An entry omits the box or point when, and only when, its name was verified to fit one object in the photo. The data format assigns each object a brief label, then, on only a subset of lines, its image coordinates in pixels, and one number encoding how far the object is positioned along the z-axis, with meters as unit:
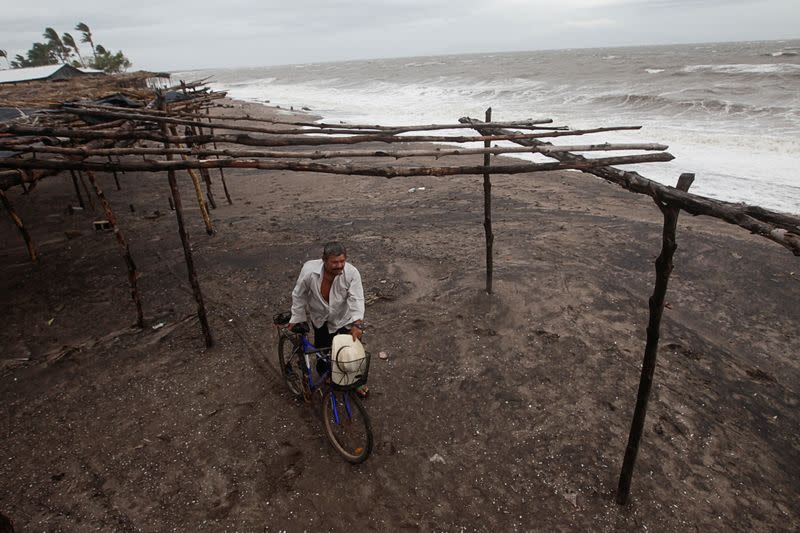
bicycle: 3.99
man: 4.05
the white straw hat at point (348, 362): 3.47
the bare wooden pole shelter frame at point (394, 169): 2.72
